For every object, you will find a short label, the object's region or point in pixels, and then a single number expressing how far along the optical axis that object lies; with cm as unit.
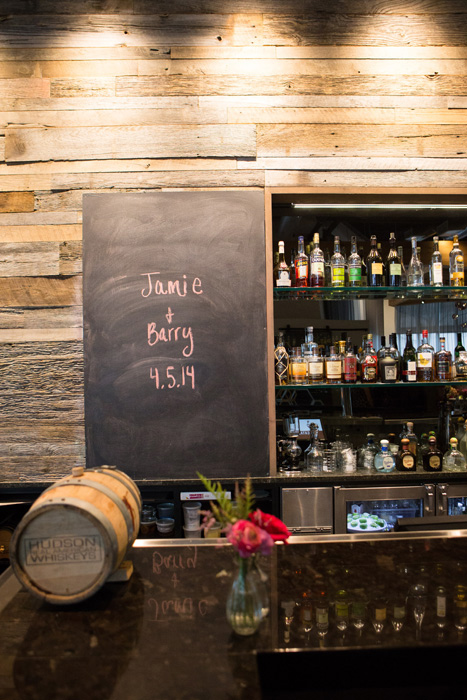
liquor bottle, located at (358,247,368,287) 297
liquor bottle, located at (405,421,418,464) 289
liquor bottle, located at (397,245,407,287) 301
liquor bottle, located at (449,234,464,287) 296
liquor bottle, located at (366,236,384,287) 295
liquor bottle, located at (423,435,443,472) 280
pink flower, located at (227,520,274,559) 103
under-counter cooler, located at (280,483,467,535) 266
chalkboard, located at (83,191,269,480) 269
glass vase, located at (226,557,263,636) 107
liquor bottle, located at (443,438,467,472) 283
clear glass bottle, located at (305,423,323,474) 286
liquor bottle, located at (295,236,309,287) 288
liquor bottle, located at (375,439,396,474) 280
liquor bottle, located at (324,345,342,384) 289
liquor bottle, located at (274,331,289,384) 286
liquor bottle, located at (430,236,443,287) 295
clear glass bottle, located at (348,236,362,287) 293
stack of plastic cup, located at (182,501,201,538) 269
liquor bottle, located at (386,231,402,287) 296
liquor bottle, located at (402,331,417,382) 290
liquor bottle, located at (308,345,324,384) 289
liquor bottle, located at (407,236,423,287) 300
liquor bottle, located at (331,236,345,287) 290
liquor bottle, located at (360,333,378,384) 289
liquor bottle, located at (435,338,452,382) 294
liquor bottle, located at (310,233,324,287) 288
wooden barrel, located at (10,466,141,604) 118
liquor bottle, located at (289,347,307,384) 287
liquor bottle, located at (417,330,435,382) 294
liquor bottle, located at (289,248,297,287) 295
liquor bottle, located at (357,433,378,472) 290
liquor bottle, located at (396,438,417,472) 280
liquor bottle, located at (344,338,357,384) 290
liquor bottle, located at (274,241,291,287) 284
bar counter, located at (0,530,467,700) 95
